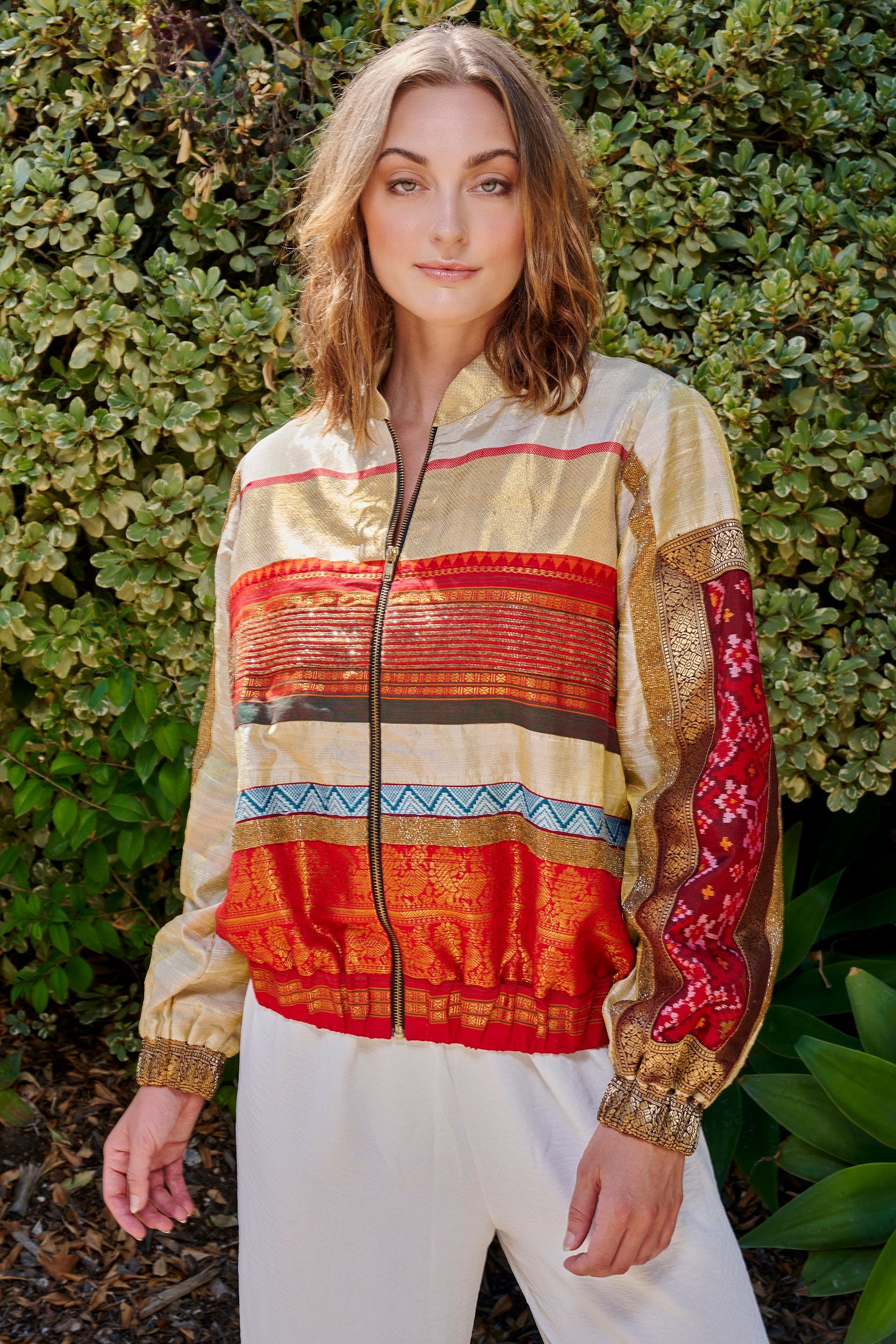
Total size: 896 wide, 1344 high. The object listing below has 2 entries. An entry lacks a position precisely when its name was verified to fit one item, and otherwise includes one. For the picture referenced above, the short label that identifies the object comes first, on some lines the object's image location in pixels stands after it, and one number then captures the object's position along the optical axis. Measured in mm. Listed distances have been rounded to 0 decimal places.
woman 1479
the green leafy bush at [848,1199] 2346
